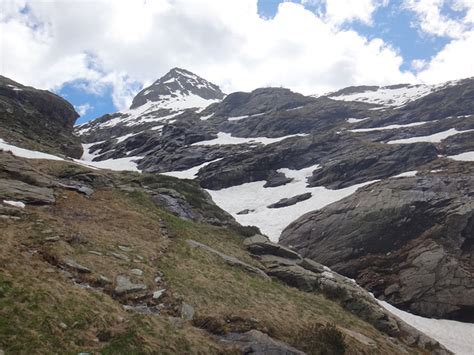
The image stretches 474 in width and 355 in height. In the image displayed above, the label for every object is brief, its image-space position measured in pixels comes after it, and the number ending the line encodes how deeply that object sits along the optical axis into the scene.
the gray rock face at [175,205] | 39.44
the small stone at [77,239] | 22.50
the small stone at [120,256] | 22.78
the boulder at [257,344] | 17.20
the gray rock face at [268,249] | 35.78
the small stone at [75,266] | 19.50
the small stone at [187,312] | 19.09
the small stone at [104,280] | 19.33
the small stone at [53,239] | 21.23
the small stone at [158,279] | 21.50
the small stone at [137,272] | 21.34
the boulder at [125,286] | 19.16
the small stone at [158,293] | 19.81
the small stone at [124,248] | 24.30
